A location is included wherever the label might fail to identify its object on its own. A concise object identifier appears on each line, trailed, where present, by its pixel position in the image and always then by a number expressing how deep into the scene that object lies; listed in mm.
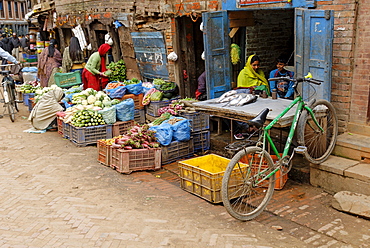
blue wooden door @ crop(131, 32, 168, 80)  11668
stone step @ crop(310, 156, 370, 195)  6262
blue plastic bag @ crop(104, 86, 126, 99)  11312
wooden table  6465
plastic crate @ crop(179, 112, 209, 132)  9258
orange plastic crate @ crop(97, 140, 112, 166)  8477
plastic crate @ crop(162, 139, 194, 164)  8539
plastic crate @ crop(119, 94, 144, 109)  11477
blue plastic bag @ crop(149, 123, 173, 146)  8414
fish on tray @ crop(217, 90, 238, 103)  7781
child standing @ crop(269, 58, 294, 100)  8703
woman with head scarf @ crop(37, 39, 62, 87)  14398
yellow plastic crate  6515
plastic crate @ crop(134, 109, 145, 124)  11383
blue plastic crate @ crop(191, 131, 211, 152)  9195
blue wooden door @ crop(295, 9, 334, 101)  6707
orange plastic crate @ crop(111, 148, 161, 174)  8039
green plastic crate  13445
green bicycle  5848
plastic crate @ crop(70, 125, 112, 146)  9875
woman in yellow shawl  8898
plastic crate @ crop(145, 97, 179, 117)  10703
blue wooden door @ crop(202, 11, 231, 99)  8992
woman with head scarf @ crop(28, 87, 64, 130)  11242
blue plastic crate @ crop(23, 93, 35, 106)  14034
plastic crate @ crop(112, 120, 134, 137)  10187
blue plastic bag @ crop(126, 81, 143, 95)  11523
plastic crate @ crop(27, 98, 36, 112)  13113
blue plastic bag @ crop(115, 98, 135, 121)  10227
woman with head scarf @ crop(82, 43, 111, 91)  12406
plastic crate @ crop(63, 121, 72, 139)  10309
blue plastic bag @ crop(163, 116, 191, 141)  8625
